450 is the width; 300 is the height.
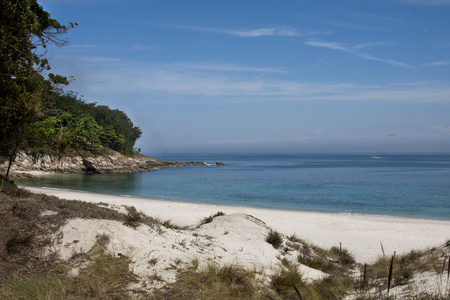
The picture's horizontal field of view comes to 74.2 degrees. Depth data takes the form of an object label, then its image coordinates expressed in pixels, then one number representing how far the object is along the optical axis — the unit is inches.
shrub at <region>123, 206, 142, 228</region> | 307.6
